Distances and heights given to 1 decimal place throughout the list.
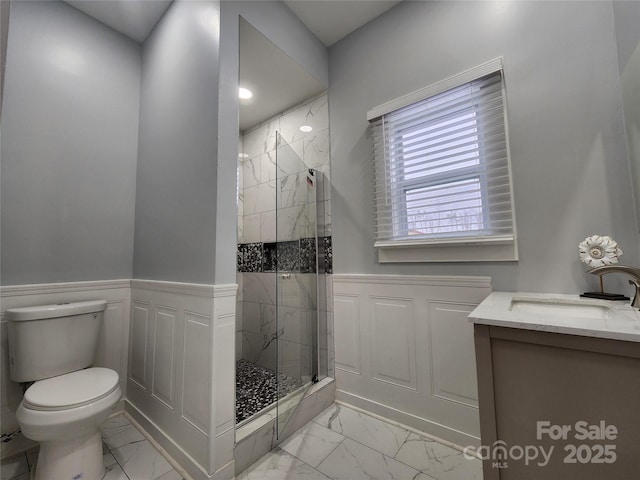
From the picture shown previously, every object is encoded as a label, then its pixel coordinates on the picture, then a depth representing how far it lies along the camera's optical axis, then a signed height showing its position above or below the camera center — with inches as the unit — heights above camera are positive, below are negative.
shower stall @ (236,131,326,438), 66.3 -9.2
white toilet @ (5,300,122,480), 47.6 -24.3
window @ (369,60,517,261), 59.0 +19.8
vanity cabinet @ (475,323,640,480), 28.7 -17.8
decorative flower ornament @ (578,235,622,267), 44.8 -0.2
